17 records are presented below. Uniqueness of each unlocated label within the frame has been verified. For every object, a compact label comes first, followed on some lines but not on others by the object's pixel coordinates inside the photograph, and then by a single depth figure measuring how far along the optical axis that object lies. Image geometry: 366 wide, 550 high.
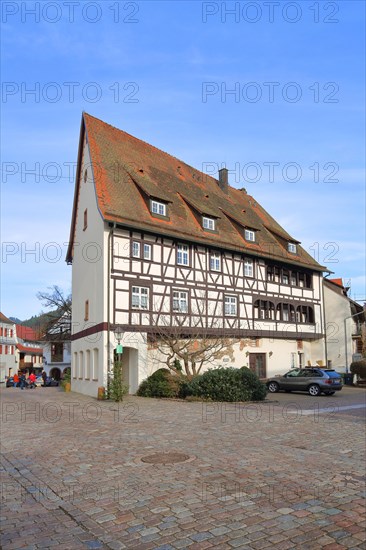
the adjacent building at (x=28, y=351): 88.75
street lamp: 23.34
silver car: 27.84
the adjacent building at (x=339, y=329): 43.31
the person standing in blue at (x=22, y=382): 44.99
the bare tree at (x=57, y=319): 50.03
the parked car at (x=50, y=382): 54.31
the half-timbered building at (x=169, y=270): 27.41
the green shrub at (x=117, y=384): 23.36
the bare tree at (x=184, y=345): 26.42
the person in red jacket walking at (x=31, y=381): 44.69
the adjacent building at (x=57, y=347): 50.19
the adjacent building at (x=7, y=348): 75.17
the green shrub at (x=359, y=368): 39.19
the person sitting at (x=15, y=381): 51.41
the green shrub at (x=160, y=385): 24.80
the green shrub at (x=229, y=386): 22.36
